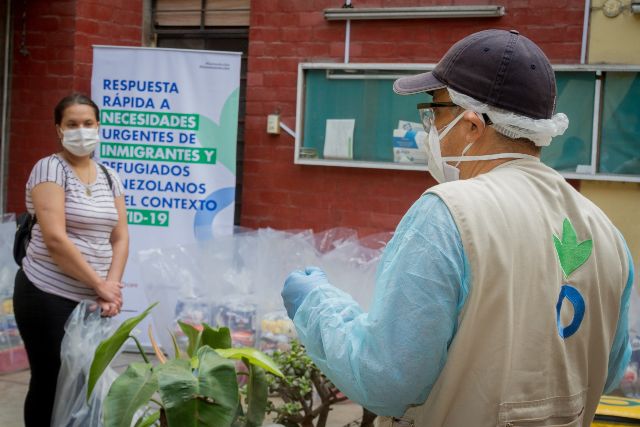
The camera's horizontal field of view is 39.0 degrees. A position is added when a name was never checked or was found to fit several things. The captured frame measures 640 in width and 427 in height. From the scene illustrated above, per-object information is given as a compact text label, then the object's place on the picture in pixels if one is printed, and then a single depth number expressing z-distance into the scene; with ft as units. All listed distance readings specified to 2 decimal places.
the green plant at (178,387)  9.08
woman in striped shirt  12.95
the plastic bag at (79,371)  12.95
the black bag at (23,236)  13.56
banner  20.79
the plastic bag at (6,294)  19.10
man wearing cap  5.61
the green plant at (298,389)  11.75
